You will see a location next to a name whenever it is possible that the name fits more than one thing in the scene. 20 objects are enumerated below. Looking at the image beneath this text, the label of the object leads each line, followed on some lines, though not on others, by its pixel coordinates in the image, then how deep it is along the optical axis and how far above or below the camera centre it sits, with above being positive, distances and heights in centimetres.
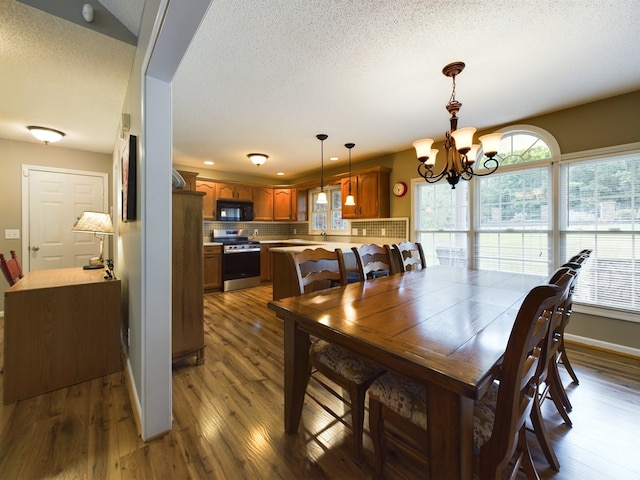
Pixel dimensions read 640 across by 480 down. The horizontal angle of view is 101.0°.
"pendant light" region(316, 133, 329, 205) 358 +139
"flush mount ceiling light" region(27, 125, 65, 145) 314 +127
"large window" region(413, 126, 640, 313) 254 +25
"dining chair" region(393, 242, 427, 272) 261 -19
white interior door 371 +40
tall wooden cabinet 221 -33
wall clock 421 +80
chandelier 190 +71
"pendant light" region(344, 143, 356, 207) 389 +61
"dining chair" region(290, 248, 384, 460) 129 -68
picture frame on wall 171 +40
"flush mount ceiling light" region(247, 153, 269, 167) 430 +132
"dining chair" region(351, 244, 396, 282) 209 -18
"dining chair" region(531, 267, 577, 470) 106 -86
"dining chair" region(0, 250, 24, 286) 214 -28
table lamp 248 +14
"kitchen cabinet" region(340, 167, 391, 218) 435 +77
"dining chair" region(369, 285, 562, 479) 77 -66
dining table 82 -39
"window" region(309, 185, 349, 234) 541 +51
